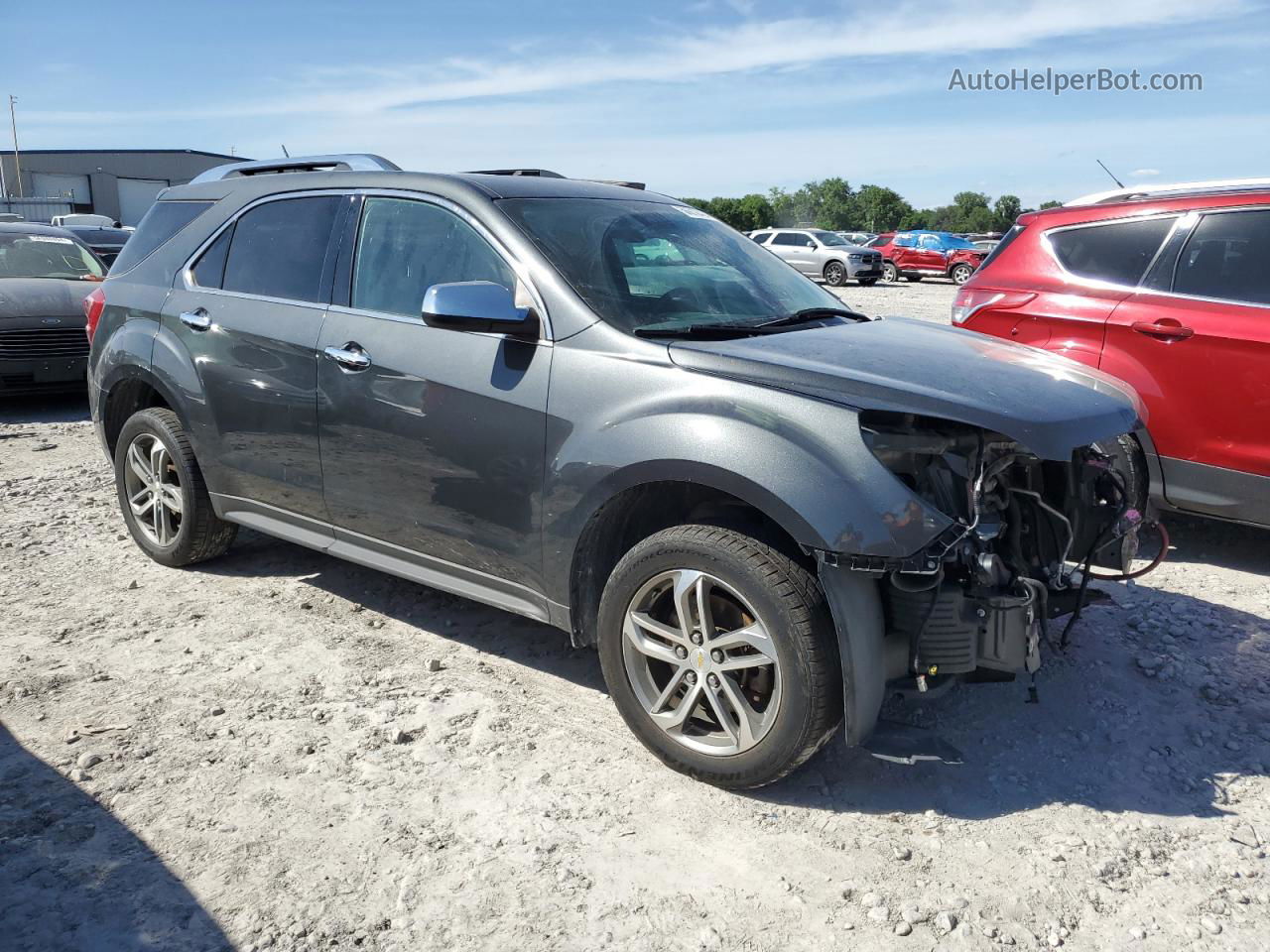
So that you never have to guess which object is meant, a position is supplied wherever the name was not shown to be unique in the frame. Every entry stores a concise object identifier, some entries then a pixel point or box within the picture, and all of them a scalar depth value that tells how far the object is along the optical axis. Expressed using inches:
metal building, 2358.5
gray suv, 121.6
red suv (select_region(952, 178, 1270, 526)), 201.8
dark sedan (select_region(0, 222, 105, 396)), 370.6
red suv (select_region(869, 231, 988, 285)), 1373.0
